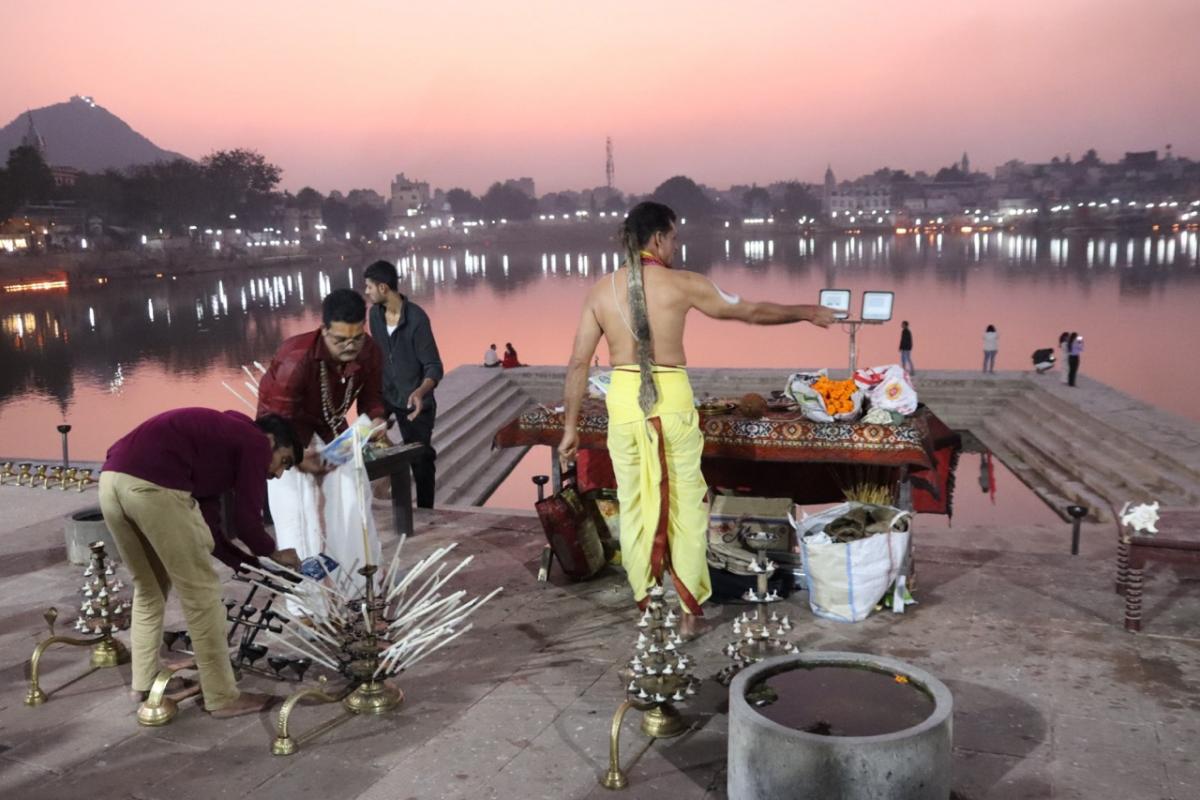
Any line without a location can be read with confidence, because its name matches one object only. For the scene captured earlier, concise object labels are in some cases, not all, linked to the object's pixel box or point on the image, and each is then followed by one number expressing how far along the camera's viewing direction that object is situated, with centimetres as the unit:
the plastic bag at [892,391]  559
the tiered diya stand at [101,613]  467
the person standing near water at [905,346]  1897
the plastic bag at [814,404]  554
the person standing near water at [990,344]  1781
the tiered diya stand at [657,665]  364
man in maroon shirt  470
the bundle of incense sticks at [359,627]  402
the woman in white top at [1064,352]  1520
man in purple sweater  370
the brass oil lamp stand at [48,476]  846
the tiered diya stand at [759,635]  429
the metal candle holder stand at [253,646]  432
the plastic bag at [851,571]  482
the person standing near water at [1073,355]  1503
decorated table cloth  540
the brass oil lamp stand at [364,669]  395
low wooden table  453
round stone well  276
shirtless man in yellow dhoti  467
